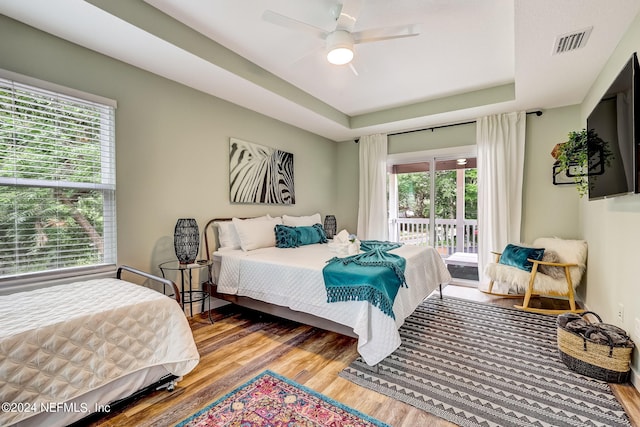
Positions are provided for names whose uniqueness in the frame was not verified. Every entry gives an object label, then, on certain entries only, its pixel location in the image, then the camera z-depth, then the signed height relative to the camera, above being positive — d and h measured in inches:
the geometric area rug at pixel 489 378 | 65.5 -45.7
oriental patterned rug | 62.6 -45.5
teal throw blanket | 82.0 -20.3
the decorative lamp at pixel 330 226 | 179.9 -8.5
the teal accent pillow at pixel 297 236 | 140.9 -11.9
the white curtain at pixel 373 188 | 199.9 +16.8
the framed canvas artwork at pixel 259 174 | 147.0 +21.5
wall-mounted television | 67.0 +19.7
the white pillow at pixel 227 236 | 135.3 -10.8
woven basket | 74.7 -39.1
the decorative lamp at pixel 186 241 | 112.1 -10.7
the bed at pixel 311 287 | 81.8 -27.9
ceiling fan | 79.7 +53.4
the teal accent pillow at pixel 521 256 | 133.1 -21.0
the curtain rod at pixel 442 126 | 151.9 +53.6
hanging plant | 88.3 +21.4
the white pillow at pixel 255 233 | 132.9 -9.7
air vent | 84.7 +52.3
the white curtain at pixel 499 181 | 155.4 +16.9
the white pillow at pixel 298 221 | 163.8 -4.7
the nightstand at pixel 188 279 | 110.9 -29.2
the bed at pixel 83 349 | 52.2 -28.4
